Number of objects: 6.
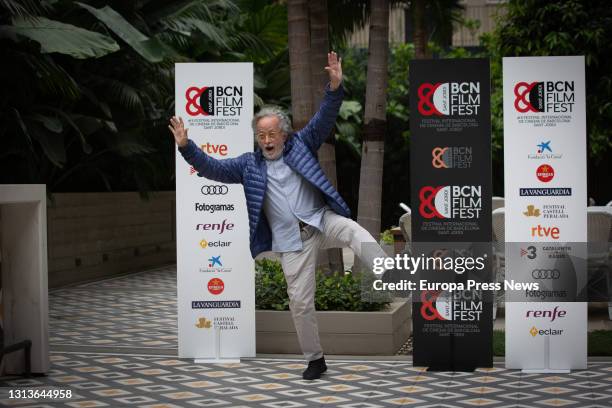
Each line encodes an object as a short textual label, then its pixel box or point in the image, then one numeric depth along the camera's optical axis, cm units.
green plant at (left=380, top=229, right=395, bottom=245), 1135
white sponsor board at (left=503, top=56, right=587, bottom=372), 714
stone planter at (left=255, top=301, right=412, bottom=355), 809
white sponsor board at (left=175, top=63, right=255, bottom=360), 794
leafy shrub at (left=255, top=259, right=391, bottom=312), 830
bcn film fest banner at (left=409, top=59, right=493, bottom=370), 718
